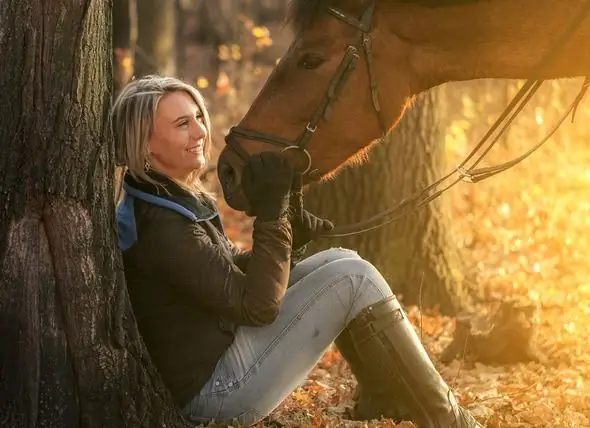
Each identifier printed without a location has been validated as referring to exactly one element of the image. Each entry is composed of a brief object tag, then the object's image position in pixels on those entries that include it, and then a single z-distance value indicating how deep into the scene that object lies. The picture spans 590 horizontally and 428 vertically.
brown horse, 7.40
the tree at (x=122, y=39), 18.22
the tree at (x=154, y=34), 20.70
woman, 6.30
